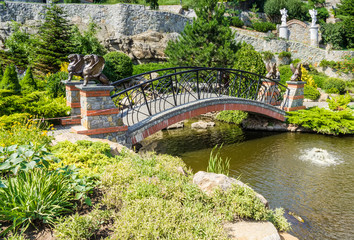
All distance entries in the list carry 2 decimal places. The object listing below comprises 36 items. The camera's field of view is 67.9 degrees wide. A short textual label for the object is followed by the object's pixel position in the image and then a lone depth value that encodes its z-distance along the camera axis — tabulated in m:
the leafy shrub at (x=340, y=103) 11.98
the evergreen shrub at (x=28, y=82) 11.00
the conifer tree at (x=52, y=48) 15.35
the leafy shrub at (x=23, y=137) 4.69
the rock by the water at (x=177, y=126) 12.82
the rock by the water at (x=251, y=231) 3.23
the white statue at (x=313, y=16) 29.47
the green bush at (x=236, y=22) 31.00
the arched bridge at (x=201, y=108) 7.45
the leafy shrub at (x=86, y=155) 4.48
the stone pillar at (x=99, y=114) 6.33
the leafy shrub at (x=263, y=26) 31.80
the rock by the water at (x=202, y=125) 12.70
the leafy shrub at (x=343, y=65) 23.19
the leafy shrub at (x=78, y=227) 2.82
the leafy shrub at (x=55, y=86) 10.42
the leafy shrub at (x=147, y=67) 18.52
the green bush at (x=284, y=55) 25.30
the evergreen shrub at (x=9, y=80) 9.82
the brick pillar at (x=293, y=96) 12.17
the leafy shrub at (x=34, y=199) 3.02
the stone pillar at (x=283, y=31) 30.48
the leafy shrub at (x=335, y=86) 19.23
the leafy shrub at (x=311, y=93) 16.89
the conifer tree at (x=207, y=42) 15.02
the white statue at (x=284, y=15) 30.06
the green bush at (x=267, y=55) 25.00
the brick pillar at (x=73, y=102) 7.79
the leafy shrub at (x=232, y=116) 12.81
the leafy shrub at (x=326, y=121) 10.71
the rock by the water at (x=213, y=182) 4.06
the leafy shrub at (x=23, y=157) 3.19
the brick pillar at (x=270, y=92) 12.49
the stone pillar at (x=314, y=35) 29.84
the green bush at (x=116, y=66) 16.30
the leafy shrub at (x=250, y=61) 12.82
